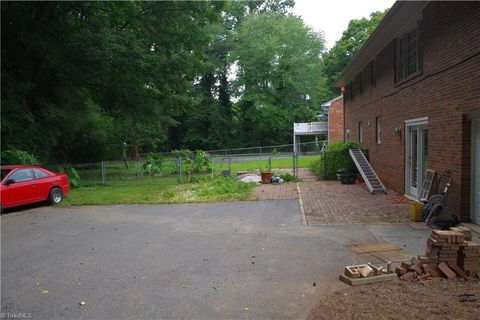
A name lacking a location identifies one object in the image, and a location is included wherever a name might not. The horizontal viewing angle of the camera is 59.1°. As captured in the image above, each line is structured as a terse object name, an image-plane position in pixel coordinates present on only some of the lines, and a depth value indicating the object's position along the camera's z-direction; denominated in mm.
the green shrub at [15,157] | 16438
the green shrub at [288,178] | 19906
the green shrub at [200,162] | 23555
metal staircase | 15126
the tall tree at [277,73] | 55531
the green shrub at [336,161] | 19484
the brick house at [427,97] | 8727
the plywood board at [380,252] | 6604
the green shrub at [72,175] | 19297
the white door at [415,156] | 11812
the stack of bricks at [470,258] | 5438
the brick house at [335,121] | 40094
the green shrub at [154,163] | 22984
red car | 12539
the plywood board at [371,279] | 5348
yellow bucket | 9560
